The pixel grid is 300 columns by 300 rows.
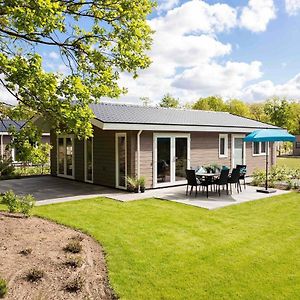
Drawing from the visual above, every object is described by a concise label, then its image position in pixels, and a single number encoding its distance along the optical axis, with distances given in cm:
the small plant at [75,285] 446
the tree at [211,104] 6242
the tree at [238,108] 5872
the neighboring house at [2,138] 2357
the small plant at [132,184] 1234
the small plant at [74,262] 521
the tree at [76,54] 558
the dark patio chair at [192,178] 1142
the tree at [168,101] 6119
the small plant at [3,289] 416
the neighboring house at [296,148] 4447
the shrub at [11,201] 789
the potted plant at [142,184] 1241
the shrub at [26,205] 786
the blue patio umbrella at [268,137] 1231
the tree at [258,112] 5935
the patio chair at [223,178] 1134
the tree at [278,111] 5300
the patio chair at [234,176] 1186
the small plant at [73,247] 580
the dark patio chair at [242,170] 1242
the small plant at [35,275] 465
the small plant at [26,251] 551
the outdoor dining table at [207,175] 1162
